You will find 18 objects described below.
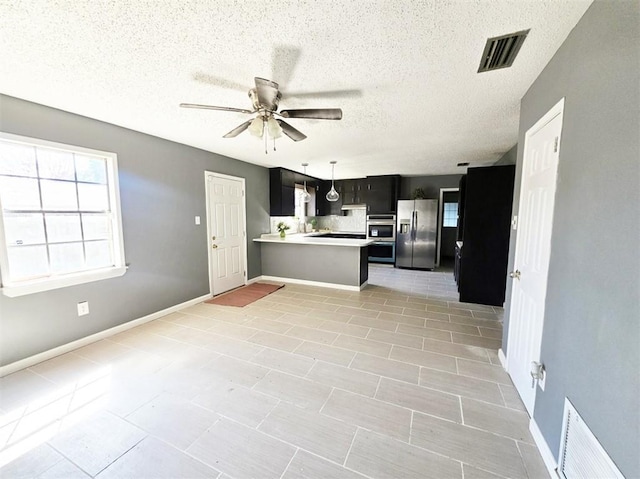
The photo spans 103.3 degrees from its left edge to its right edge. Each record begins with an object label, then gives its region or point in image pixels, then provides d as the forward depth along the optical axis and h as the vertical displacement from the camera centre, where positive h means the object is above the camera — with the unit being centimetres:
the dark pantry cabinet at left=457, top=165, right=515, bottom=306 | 349 -22
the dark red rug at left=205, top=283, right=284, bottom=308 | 397 -134
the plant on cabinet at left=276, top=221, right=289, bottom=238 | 534 -25
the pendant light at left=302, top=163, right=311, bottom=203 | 521 +62
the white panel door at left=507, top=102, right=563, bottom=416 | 159 -23
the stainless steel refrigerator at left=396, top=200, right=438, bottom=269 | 603 -40
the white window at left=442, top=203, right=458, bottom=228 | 725 +3
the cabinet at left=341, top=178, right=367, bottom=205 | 684 +70
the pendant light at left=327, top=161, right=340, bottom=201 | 511 +42
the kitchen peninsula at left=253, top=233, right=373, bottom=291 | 461 -86
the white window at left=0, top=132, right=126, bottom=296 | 219 -1
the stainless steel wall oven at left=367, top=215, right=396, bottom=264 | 652 -50
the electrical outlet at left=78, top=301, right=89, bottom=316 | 263 -97
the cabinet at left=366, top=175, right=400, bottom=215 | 647 +59
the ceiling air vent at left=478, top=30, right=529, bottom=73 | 146 +103
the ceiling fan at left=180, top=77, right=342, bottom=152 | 173 +79
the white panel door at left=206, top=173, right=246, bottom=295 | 417 -28
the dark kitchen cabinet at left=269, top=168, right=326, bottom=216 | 534 +53
